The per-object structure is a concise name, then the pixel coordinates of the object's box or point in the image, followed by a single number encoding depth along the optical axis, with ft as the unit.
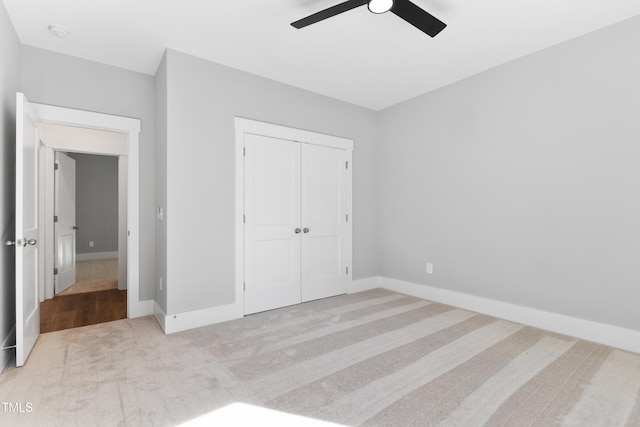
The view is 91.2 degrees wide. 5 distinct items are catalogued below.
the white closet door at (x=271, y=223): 11.40
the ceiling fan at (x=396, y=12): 6.63
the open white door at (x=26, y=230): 7.22
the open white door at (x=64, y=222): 14.39
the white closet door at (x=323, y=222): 12.96
